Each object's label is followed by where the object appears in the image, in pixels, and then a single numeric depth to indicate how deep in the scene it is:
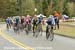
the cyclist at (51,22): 25.89
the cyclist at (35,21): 31.51
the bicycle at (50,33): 26.33
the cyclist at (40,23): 30.01
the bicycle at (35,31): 31.32
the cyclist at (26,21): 35.00
